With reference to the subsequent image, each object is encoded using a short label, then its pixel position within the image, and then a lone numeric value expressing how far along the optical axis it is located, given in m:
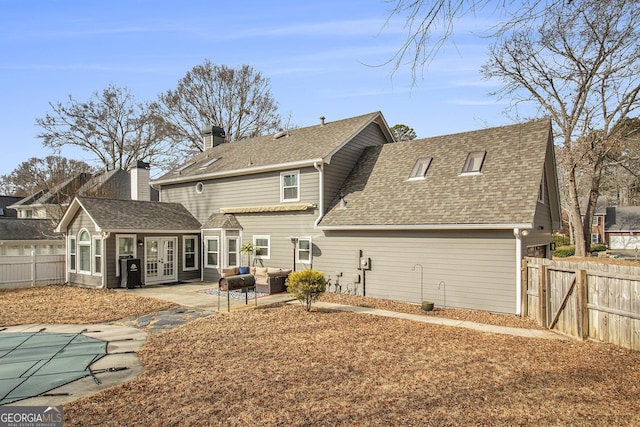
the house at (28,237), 26.02
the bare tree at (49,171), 24.98
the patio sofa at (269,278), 14.99
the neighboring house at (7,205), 40.88
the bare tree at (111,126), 32.44
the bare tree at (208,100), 34.31
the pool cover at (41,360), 5.85
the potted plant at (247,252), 16.61
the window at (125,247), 16.56
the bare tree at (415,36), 4.11
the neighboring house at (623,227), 50.28
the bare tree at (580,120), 25.42
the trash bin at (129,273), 16.28
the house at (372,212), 11.75
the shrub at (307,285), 11.46
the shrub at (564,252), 32.62
